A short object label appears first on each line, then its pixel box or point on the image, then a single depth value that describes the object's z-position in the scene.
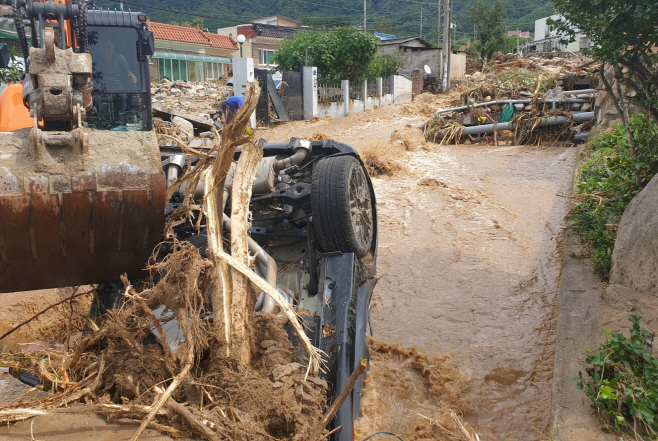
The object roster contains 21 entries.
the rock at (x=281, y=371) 2.73
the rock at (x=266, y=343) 2.99
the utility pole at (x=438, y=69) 39.53
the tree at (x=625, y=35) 5.57
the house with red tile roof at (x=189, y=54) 32.03
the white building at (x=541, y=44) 47.81
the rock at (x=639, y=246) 5.07
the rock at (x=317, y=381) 2.83
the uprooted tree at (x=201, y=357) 2.43
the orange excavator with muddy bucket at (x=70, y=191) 2.71
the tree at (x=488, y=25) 43.88
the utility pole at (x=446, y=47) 30.29
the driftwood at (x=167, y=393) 2.25
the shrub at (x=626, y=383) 3.56
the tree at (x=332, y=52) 25.80
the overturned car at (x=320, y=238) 3.41
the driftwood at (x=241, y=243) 2.90
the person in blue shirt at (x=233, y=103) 10.41
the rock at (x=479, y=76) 24.26
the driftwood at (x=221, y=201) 2.92
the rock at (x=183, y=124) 14.38
